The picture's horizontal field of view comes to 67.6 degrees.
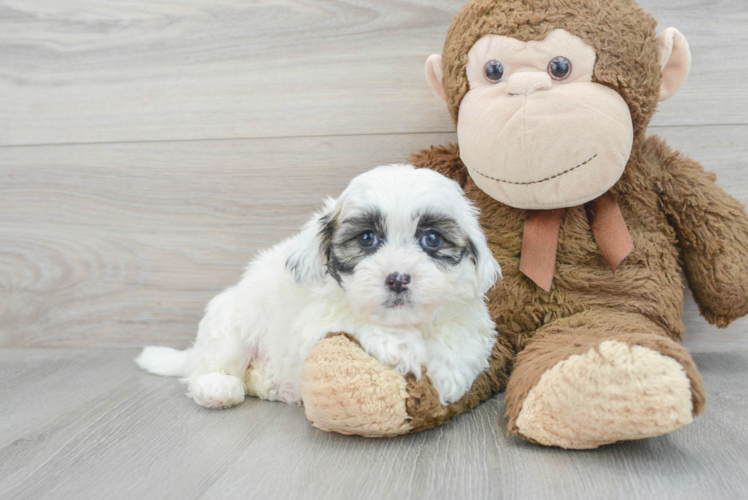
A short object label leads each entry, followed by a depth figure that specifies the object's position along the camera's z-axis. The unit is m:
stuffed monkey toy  0.89
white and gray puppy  0.96
